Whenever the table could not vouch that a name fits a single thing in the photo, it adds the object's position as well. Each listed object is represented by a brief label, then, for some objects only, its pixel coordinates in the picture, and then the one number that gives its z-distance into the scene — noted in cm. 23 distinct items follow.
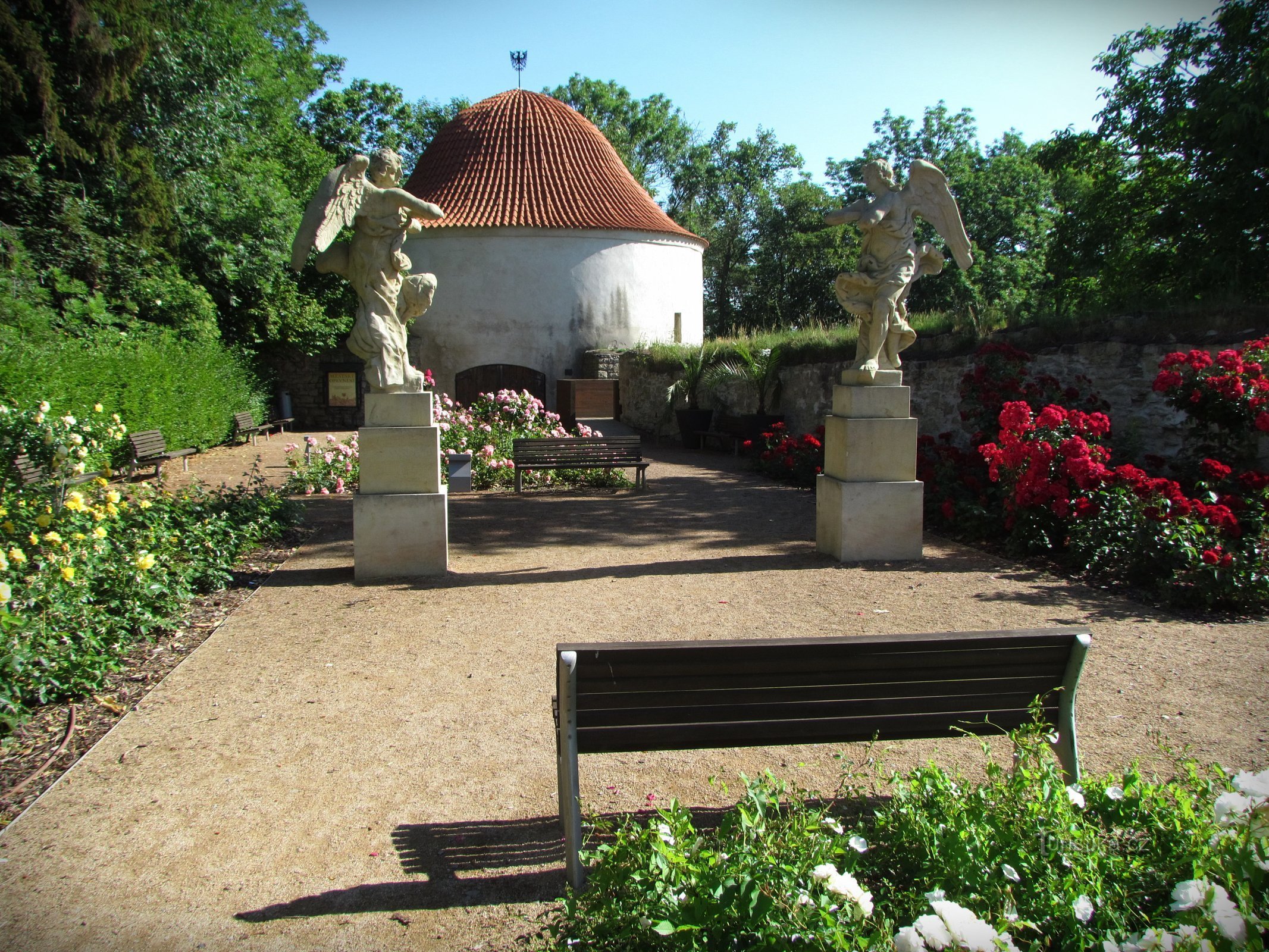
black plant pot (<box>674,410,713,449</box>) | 1872
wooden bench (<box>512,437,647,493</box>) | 1155
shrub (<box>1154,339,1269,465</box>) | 692
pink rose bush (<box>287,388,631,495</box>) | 1185
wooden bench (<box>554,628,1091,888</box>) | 281
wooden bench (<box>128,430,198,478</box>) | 1312
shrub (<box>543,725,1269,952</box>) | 187
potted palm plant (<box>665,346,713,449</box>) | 1875
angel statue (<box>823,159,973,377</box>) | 753
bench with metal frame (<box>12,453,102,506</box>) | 838
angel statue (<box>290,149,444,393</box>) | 698
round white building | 2364
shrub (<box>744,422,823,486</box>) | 1262
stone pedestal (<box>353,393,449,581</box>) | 710
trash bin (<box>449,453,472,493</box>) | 1181
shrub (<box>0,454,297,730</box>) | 435
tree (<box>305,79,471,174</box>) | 3134
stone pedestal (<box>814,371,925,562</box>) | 771
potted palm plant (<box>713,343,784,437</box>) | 1647
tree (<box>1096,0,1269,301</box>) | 1158
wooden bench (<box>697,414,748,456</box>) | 1701
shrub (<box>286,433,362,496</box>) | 1161
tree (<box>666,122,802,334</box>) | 4200
